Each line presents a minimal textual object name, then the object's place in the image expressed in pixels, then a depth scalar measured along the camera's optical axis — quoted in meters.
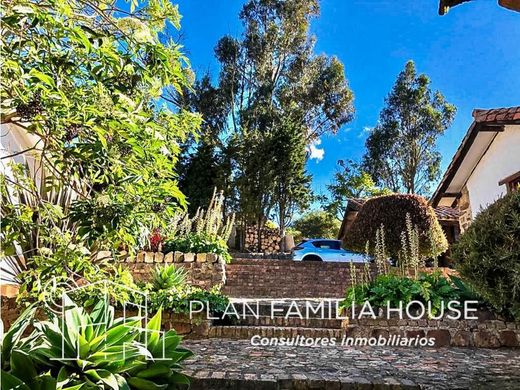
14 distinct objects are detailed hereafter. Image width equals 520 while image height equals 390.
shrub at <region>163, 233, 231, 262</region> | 8.35
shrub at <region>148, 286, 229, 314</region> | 5.17
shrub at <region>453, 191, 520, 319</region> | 4.55
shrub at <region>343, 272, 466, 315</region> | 5.25
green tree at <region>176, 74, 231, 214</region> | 18.89
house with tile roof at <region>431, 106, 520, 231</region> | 8.04
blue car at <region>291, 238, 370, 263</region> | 14.04
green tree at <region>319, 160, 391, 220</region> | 24.95
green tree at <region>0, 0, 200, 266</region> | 1.77
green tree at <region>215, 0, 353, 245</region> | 22.19
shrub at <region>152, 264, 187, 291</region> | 5.57
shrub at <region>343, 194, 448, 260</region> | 9.60
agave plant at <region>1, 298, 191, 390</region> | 2.07
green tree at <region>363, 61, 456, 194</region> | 26.05
